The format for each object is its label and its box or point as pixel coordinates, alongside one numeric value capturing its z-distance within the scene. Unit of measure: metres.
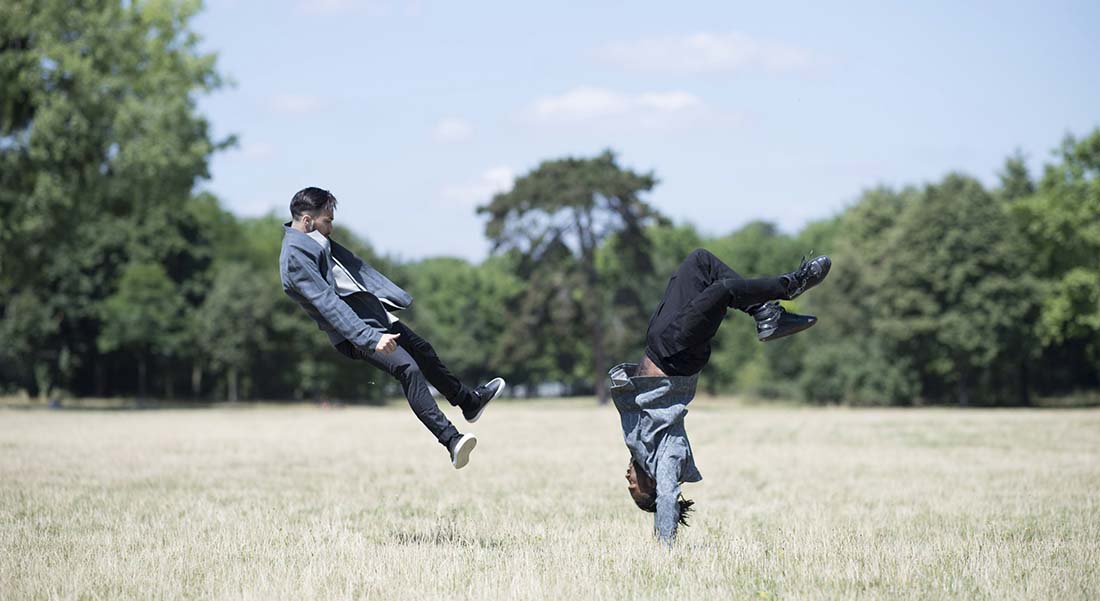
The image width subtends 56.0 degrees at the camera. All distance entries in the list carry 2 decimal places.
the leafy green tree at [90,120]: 37.28
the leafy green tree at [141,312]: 56.50
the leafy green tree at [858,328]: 59.97
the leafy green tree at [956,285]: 54.09
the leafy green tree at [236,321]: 64.19
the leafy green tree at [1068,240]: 52.28
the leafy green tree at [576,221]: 54.69
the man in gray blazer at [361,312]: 7.34
